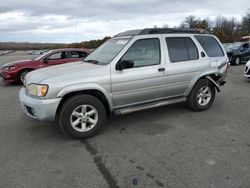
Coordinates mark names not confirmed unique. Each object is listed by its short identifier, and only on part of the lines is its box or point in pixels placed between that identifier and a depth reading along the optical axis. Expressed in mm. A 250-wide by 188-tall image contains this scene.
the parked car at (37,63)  10398
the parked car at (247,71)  9492
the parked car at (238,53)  16125
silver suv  4270
